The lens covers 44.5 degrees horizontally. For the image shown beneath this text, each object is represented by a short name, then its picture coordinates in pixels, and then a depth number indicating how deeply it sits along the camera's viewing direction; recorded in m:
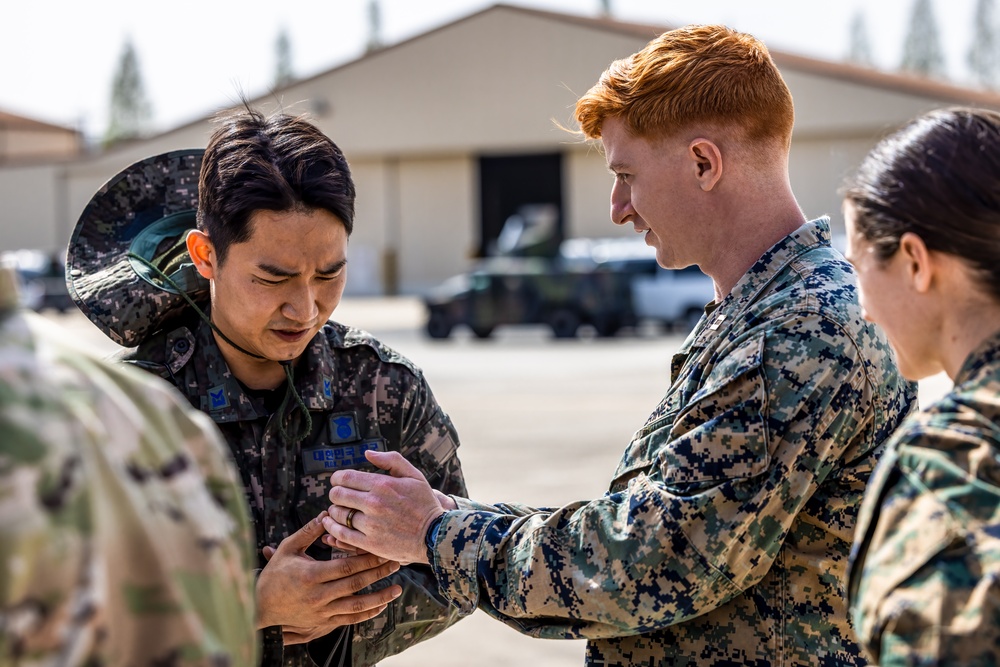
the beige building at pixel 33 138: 55.88
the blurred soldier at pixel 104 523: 1.15
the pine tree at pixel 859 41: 95.31
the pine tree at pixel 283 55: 94.38
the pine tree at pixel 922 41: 87.56
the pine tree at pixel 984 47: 87.25
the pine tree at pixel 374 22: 93.62
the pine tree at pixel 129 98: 83.94
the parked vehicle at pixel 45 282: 32.47
